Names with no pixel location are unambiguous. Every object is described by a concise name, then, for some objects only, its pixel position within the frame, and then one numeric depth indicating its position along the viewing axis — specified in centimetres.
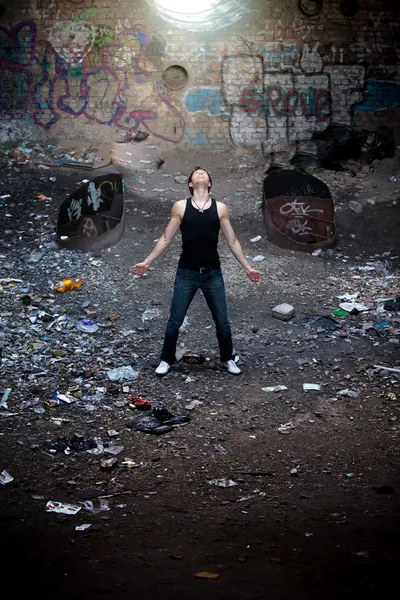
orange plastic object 676
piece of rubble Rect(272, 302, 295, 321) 615
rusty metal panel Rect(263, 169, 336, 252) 794
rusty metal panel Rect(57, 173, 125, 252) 773
